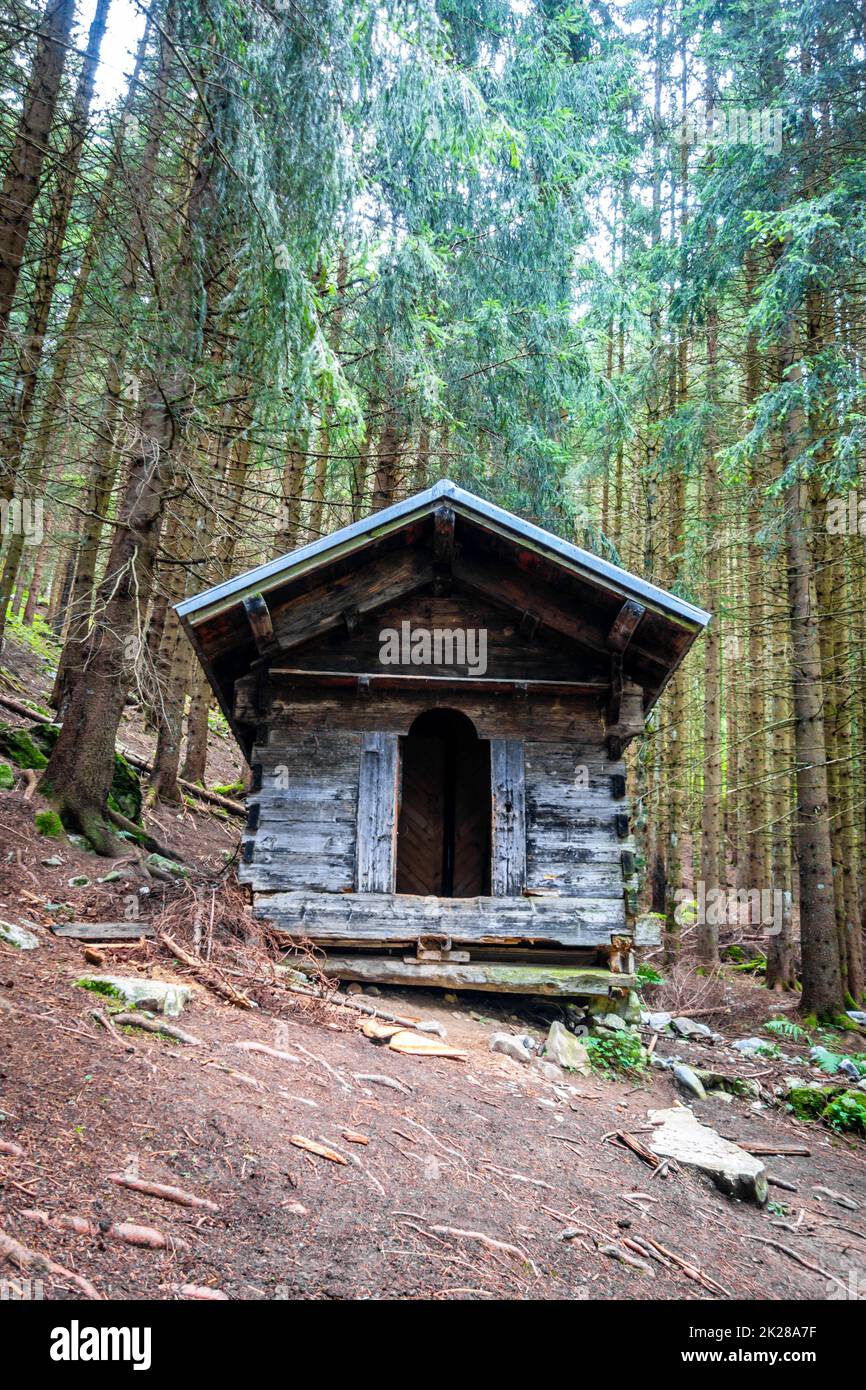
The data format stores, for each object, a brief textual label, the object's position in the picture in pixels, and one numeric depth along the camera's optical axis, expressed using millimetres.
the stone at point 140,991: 4707
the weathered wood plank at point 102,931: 6062
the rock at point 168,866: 8953
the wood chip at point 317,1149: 3562
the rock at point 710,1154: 4879
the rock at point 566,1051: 6395
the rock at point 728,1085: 7207
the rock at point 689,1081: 6844
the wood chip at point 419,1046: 5684
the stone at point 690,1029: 9203
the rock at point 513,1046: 6191
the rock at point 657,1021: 9142
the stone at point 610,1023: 7078
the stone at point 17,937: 5370
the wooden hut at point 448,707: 7160
